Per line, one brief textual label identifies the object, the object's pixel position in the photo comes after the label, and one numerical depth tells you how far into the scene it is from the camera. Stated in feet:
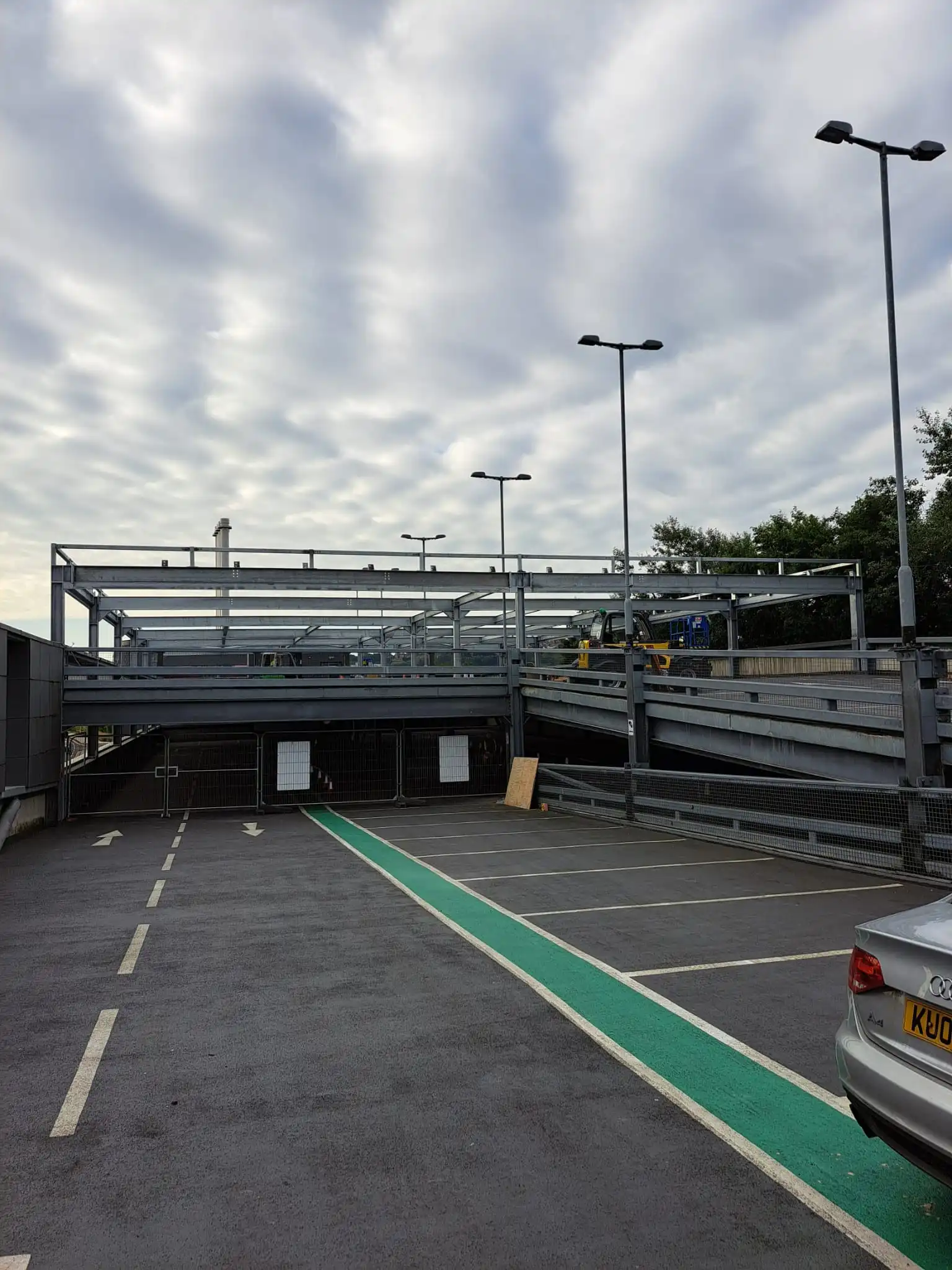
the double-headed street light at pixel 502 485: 104.22
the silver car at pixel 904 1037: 11.28
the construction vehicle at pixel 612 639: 79.97
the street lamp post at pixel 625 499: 61.62
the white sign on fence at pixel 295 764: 81.25
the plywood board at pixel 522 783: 75.41
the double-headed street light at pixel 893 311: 39.22
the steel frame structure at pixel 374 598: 78.43
